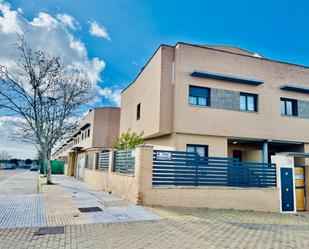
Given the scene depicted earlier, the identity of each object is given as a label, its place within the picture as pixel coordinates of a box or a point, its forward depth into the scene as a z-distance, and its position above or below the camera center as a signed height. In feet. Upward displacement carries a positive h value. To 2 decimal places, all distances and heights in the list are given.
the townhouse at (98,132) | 90.68 +10.92
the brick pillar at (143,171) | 32.96 -0.83
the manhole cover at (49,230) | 21.14 -5.62
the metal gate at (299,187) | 44.62 -2.81
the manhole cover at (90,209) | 30.35 -5.42
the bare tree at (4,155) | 343.79 +5.03
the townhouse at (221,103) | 48.26 +12.66
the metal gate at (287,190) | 41.70 -3.18
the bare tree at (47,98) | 60.34 +15.74
